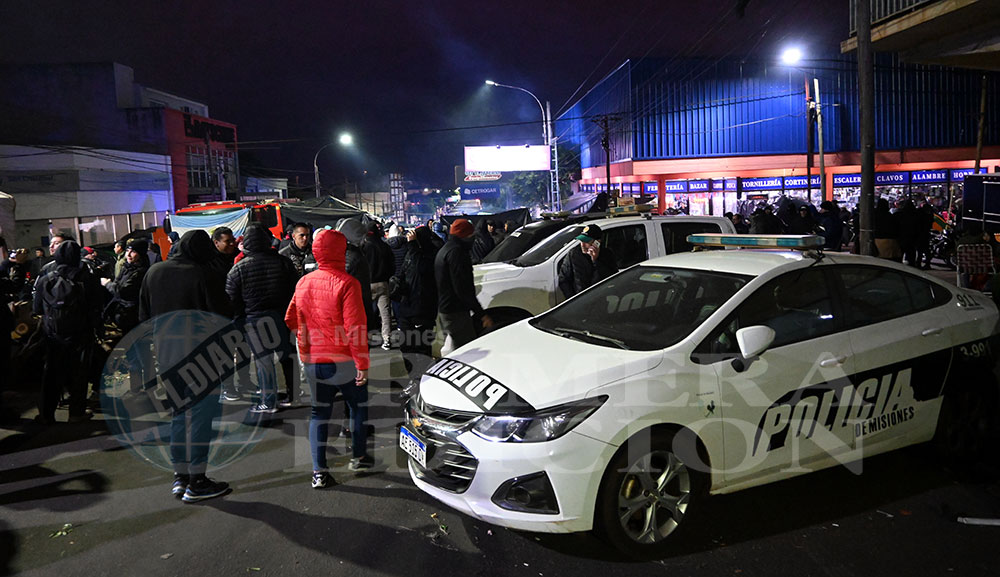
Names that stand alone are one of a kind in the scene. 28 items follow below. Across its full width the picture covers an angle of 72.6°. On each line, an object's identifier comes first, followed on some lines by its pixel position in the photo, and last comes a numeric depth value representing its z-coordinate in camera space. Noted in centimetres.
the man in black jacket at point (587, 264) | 745
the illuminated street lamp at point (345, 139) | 2917
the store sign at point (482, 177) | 8005
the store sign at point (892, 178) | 3781
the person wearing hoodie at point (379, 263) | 945
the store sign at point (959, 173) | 3638
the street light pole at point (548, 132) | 3618
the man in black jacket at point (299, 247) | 915
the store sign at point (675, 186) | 4000
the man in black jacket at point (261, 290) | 654
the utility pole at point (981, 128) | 3014
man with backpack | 643
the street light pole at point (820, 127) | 2781
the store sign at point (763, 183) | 3797
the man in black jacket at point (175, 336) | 471
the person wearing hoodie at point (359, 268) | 818
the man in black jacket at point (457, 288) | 675
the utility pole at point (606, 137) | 3300
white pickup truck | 825
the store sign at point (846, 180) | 3747
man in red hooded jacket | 479
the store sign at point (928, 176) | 3678
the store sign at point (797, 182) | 3803
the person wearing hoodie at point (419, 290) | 754
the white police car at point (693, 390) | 352
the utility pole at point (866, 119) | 964
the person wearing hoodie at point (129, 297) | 762
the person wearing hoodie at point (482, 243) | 1431
